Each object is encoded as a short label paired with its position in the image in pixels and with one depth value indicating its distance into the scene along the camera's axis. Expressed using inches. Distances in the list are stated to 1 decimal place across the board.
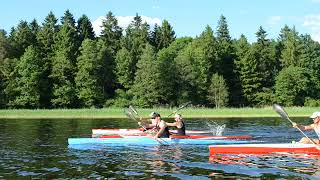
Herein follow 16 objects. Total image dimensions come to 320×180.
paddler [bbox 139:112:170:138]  1049.5
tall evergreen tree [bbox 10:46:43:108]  3277.6
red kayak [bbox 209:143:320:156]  850.1
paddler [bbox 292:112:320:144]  819.3
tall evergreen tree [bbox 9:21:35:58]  3762.3
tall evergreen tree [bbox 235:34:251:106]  3757.9
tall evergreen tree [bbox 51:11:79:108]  3380.9
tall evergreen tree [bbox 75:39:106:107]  3398.1
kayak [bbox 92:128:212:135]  1245.1
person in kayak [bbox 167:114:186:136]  1097.4
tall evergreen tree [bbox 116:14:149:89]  3649.1
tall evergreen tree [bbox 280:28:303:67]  3922.2
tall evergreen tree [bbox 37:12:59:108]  3486.7
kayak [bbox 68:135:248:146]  1032.8
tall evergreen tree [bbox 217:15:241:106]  3772.1
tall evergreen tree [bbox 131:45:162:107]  3363.7
